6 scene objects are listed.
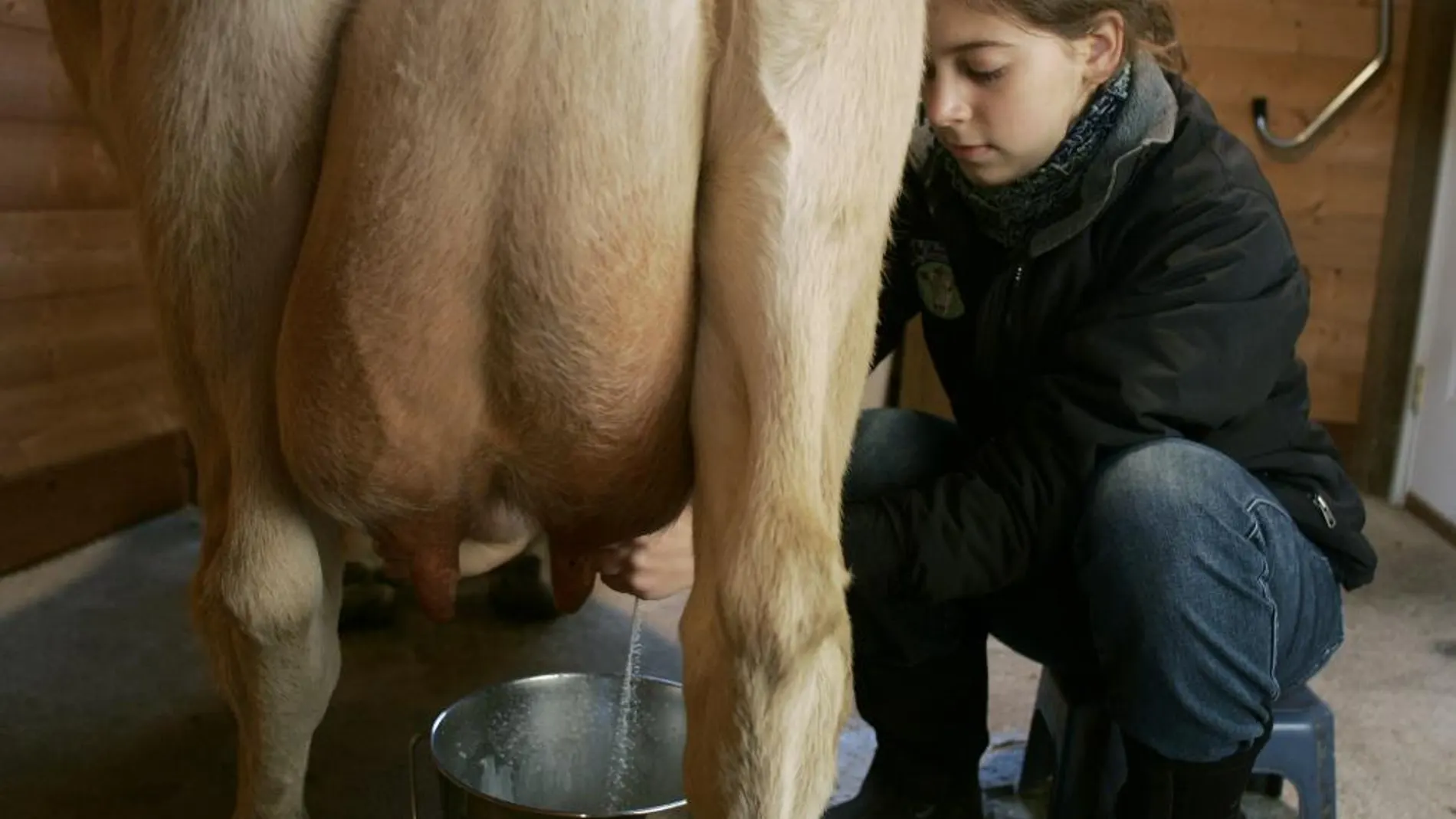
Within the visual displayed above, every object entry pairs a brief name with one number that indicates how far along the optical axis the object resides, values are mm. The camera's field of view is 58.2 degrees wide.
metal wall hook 2836
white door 2797
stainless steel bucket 1369
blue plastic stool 1365
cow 834
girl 1209
